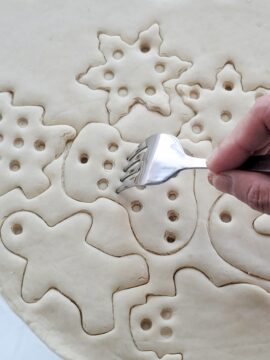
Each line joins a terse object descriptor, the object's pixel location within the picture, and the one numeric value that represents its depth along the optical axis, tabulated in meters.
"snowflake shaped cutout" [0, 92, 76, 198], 0.22
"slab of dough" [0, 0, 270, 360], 0.21
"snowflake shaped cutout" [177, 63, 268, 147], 0.23
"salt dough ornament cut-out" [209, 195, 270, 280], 0.21
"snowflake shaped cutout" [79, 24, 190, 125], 0.23
